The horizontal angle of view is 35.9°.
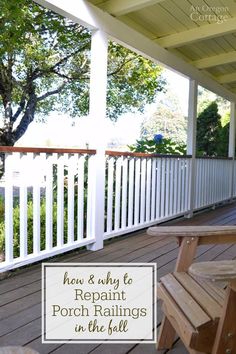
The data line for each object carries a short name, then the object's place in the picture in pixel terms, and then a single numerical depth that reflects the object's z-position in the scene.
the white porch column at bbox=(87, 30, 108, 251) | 3.33
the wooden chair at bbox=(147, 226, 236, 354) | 1.19
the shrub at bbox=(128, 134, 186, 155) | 5.31
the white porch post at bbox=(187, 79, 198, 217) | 5.36
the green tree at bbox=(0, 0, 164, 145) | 6.51
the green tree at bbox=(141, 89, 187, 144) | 20.69
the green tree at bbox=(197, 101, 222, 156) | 9.20
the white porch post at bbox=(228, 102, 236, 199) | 7.09
